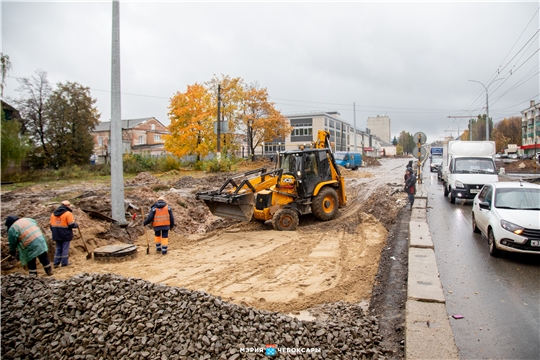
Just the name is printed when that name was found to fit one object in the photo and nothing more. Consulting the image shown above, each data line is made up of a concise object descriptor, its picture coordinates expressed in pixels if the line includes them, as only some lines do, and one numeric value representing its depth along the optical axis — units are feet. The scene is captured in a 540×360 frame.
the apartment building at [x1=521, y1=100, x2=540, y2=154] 241.22
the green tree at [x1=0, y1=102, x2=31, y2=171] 81.10
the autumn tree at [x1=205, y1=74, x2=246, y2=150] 126.31
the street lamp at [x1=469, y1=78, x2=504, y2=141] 110.22
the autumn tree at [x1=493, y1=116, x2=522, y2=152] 251.60
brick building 197.06
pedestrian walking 45.93
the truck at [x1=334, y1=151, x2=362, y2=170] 133.59
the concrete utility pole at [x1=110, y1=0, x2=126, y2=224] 32.99
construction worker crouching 24.09
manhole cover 27.61
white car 22.76
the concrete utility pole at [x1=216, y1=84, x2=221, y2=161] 97.08
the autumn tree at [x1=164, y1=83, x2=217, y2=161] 112.47
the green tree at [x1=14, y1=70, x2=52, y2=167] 111.14
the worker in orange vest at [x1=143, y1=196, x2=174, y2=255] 29.89
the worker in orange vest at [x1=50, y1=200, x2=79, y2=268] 26.63
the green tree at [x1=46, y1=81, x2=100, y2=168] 114.32
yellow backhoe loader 35.72
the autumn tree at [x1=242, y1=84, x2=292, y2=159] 132.98
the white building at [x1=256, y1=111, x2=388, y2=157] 224.59
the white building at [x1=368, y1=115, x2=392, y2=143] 525.75
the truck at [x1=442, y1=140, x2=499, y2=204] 48.78
